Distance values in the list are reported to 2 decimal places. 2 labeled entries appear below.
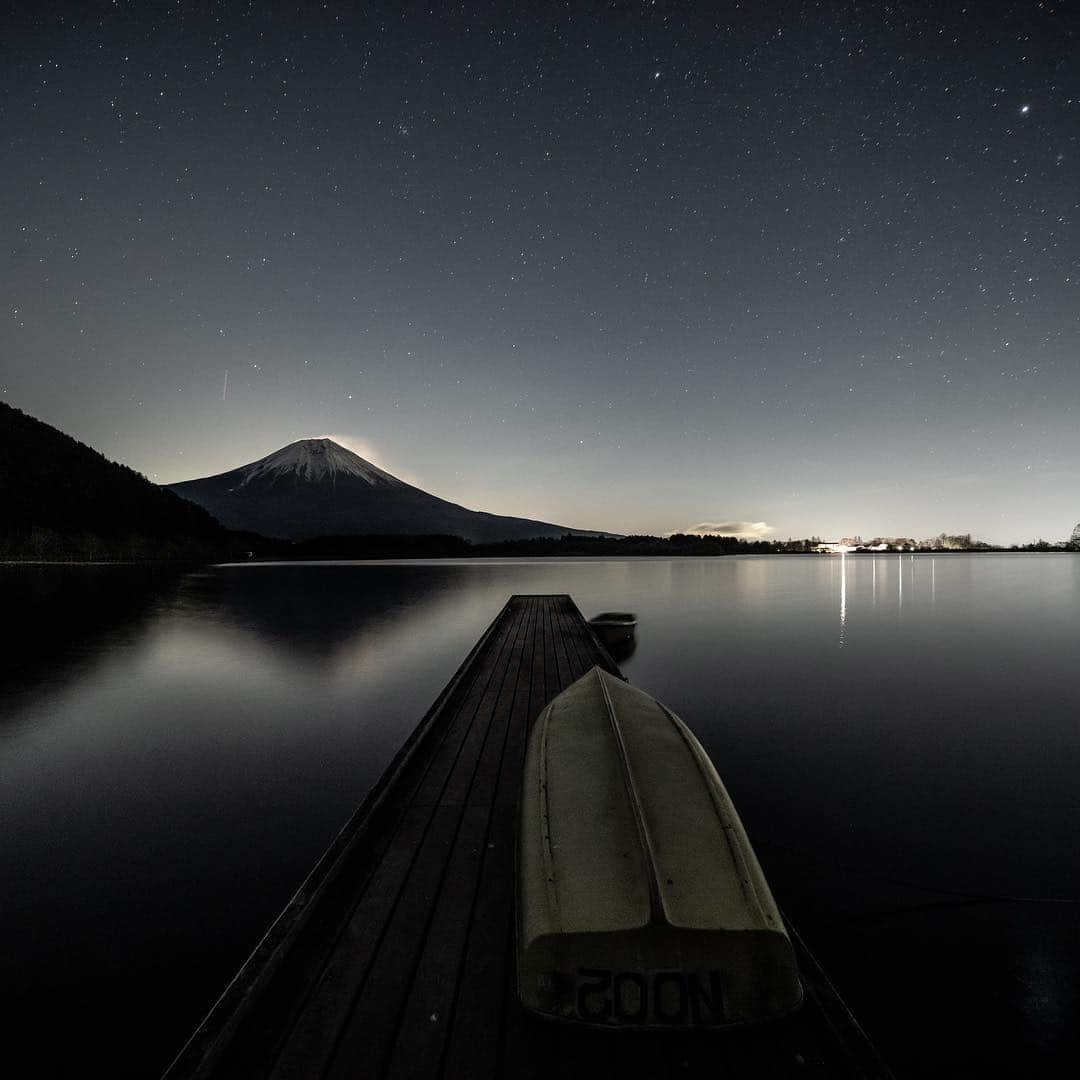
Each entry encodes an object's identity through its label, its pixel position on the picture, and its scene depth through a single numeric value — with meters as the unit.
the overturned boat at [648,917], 2.67
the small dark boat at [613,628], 19.00
